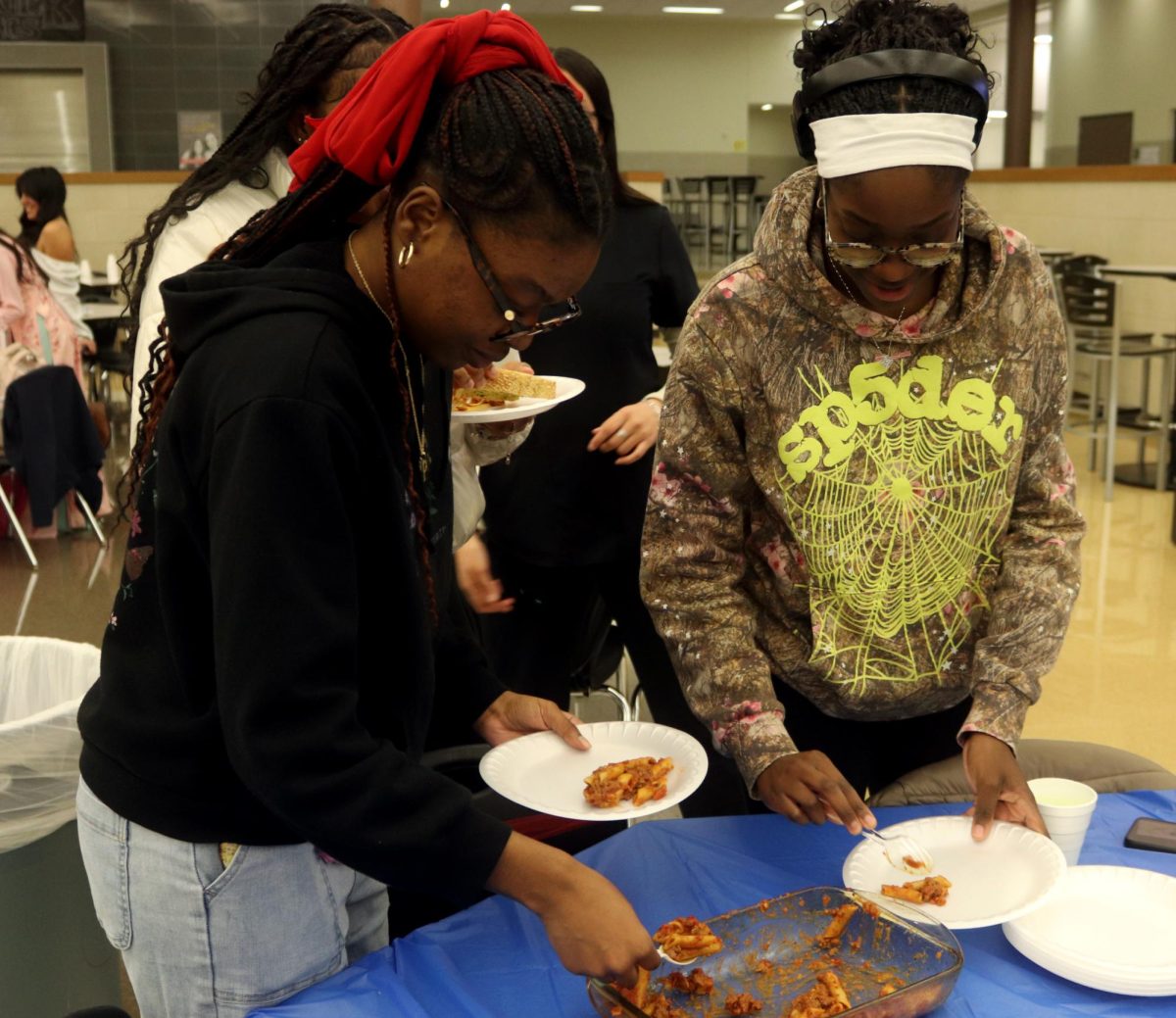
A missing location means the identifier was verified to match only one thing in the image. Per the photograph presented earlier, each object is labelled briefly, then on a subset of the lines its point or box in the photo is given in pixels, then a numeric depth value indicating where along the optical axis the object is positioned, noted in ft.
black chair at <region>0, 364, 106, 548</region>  16.39
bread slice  6.03
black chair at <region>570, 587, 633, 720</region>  8.66
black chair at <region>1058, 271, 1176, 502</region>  20.12
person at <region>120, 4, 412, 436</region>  5.47
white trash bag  5.78
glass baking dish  3.46
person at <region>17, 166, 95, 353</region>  21.13
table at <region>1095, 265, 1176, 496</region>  18.62
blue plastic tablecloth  3.63
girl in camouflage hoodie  4.73
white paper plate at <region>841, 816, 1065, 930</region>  3.95
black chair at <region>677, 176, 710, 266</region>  47.24
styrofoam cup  4.30
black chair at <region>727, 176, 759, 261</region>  45.32
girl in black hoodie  2.94
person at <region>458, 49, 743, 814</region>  7.70
